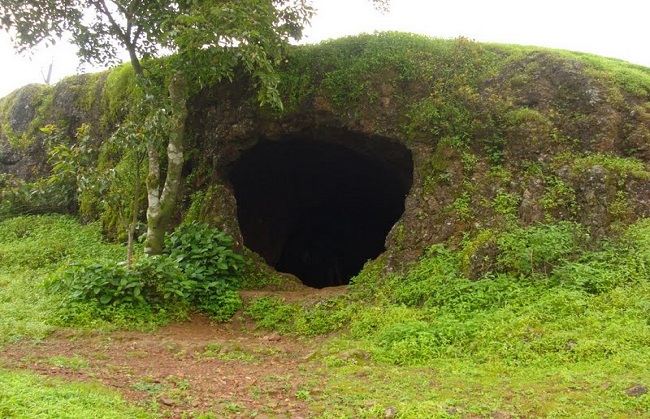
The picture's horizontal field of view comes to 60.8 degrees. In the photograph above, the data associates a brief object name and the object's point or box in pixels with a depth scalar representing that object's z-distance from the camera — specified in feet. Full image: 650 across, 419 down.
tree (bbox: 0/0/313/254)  26.63
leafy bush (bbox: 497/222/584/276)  26.40
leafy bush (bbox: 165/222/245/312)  30.45
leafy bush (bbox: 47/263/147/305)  27.20
